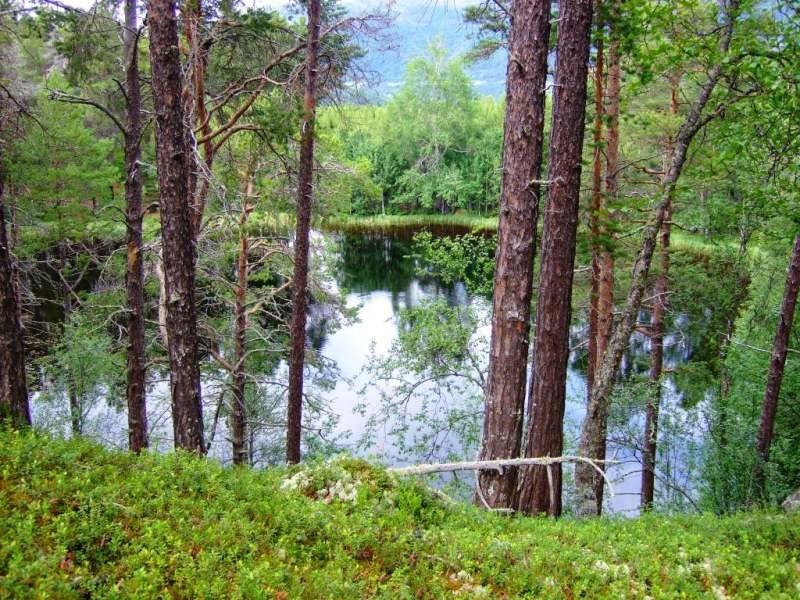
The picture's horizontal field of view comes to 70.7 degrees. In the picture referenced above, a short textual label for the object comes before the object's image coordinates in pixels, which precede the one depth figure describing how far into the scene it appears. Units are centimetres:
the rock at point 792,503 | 564
